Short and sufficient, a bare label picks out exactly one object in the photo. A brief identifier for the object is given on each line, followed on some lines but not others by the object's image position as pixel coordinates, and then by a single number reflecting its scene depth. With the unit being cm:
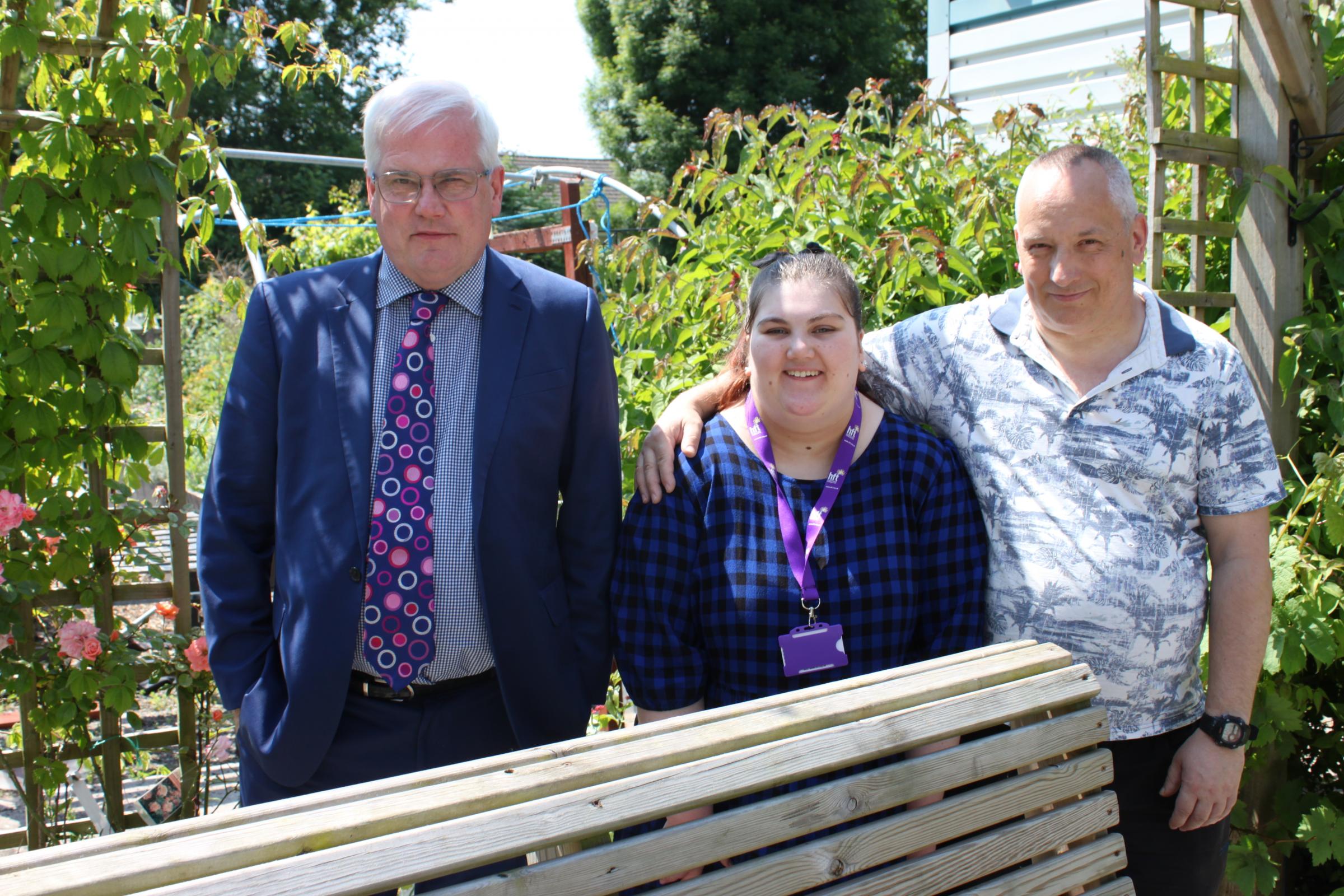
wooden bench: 120
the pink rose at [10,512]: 257
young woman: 188
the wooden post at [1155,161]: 279
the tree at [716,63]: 2272
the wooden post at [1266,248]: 287
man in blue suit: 183
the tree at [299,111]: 2489
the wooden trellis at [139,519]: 263
